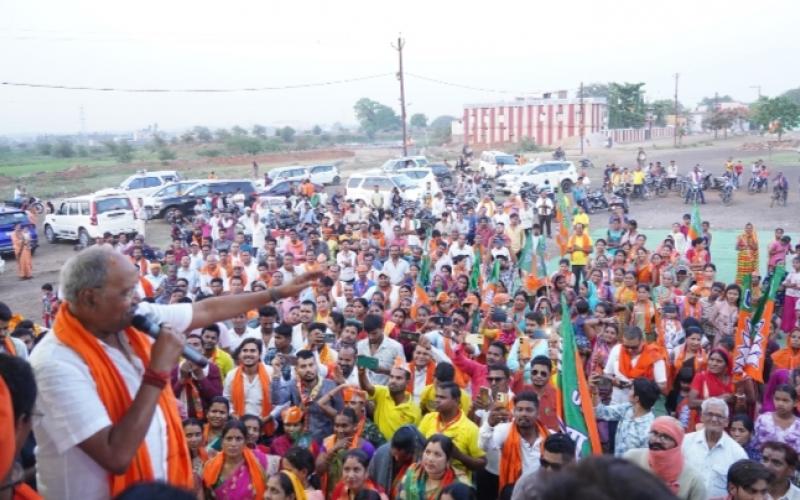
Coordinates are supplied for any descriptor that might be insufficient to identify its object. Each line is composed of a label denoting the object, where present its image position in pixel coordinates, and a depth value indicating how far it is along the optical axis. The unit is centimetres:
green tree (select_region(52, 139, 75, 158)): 6419
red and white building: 5778
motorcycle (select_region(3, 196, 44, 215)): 2464
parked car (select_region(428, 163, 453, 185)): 2994
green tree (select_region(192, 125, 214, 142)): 7201
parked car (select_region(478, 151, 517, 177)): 3134
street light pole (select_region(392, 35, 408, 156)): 3098
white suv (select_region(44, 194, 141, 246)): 1844
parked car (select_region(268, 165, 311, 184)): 2833
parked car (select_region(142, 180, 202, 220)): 2319
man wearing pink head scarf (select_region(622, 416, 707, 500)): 387
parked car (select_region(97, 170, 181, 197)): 2590
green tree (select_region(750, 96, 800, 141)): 4788
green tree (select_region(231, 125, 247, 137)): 8144
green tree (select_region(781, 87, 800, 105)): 9468
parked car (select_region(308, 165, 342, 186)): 3047
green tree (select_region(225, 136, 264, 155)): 5806
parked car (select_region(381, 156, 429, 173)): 2886
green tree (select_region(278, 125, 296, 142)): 7220
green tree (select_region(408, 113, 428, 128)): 11838
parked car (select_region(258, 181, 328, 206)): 2347
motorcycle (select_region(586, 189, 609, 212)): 2133
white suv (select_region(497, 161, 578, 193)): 2503
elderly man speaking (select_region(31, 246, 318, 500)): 171
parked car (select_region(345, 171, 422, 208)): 2175
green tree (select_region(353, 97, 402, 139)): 10200
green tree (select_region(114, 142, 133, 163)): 5372
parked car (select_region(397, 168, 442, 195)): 2314
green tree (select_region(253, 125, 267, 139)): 8694
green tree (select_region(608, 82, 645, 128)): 5916
